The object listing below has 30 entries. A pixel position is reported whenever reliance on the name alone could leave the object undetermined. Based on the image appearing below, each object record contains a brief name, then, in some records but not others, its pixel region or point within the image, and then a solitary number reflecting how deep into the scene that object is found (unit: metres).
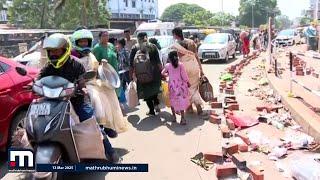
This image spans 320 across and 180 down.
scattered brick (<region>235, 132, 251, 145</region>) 4.12
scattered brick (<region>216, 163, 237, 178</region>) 3.29
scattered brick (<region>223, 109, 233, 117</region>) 5.43
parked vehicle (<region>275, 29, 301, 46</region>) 18.89
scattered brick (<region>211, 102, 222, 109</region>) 6.01
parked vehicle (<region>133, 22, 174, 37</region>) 14.47
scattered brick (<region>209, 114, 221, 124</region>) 5.15
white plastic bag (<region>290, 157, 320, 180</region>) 2.94
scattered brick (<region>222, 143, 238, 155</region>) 3.73
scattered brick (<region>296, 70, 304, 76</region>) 8.69
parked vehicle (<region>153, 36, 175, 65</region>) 11.41
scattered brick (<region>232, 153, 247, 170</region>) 3.44
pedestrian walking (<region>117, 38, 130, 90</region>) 6.61
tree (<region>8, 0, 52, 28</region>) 27.37
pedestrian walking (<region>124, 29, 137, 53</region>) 7.16
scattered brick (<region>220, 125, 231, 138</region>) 4.49
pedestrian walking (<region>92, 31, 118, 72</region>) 5.19
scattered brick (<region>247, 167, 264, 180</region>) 3.09
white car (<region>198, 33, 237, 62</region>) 14.03
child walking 5.13
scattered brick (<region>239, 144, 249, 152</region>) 3.93
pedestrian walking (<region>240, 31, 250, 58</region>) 15.53
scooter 2.68
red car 3.78
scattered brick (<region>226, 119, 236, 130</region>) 4.82
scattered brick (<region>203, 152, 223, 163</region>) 3.69
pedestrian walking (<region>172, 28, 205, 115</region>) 5.43
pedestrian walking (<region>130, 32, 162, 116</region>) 5.28
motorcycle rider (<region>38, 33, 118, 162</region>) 2.93
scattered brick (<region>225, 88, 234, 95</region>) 7.06
